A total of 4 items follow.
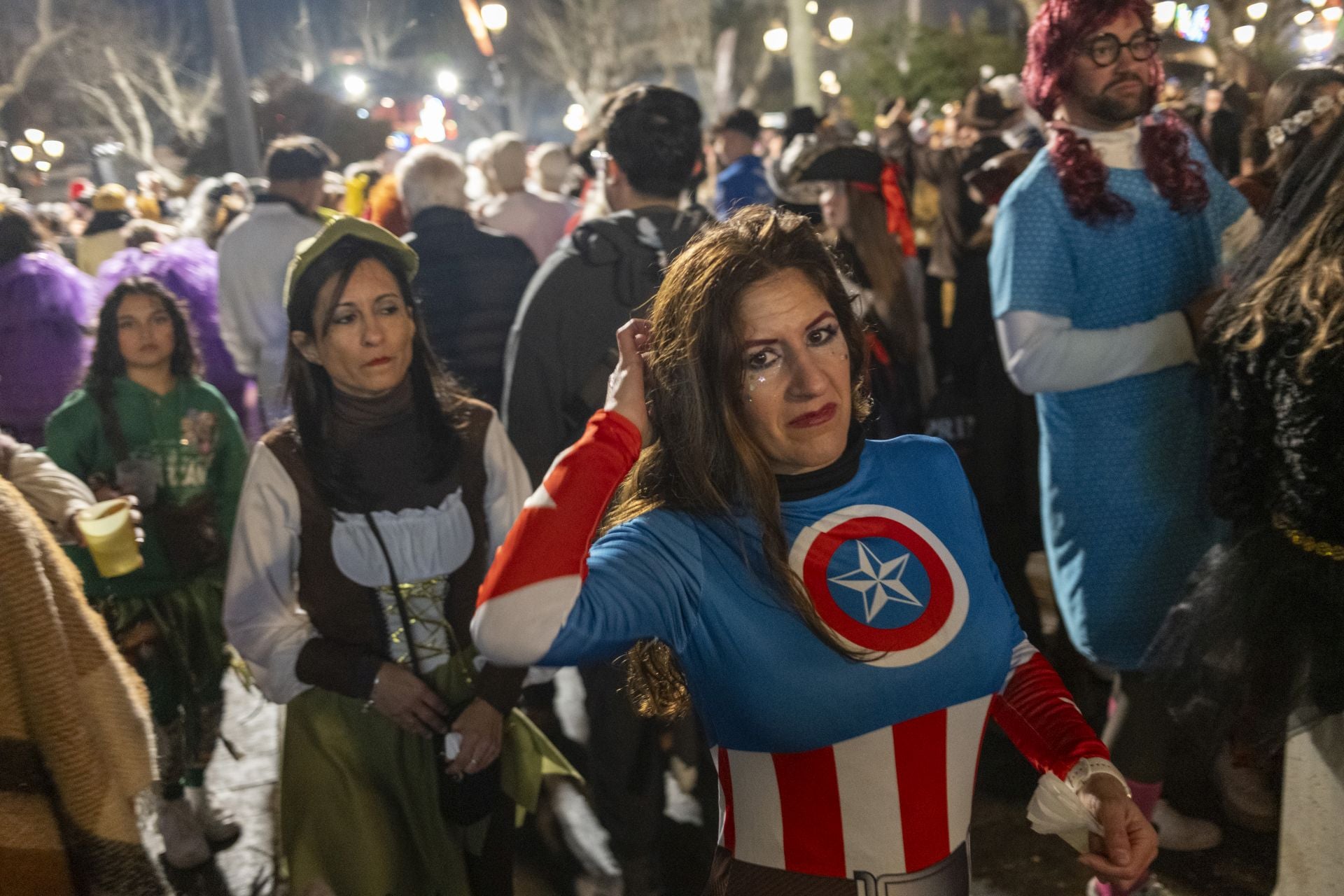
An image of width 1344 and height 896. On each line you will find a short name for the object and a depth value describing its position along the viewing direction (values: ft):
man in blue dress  9.64
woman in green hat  7.98
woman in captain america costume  5.45
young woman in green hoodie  11.89
